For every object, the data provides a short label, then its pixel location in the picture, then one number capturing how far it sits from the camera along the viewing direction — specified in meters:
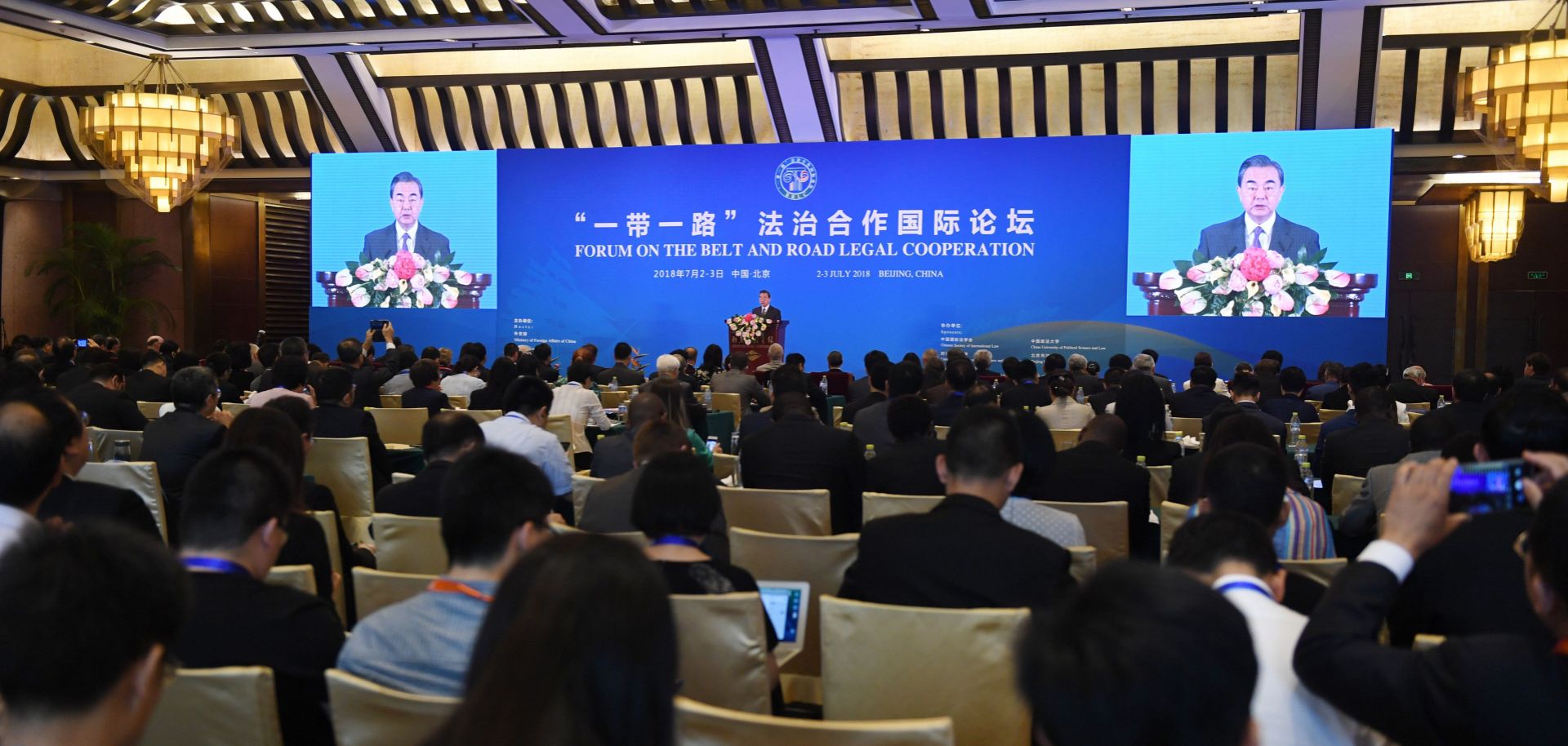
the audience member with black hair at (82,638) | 1.45
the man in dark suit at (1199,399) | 8.28
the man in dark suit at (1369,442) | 5.56
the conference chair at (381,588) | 2.98
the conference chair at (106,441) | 6.05
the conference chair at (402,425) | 7.40
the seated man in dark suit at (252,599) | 2.39
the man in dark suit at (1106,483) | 4.83
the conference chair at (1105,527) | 4.30
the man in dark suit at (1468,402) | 5.78
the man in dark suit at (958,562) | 2.95
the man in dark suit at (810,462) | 5.16
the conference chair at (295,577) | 2.92
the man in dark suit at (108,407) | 6.54
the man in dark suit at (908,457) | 5.03
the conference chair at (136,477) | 4.79
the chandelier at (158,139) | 10.60
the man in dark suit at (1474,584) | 2.36
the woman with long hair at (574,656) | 1.09
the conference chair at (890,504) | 4.30
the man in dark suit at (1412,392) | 8.31
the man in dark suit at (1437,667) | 1.61
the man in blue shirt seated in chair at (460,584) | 2.21
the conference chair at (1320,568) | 3.13
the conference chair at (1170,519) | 4.02
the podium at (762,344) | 12.93
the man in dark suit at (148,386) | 8.20
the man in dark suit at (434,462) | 4.32
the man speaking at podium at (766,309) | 13.77
